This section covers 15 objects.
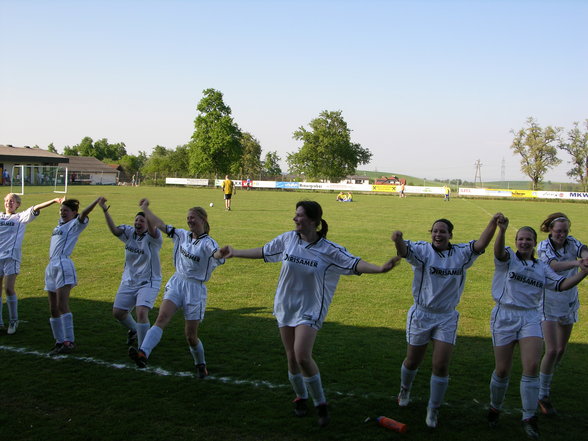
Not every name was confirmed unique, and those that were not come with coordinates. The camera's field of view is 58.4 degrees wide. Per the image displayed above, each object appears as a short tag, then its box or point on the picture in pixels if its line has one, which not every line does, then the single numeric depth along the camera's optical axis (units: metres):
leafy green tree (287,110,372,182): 90.31
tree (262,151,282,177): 116.25
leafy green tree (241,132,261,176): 109.38
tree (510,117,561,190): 85.44
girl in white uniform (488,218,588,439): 4.90
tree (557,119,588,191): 83.38
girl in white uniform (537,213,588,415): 5.57
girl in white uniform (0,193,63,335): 7.54
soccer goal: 42.94
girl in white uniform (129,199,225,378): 5.99
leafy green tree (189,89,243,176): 76.81
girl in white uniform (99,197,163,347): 6.74
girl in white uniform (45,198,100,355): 6.79
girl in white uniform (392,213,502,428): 5.02
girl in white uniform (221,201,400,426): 5.04
